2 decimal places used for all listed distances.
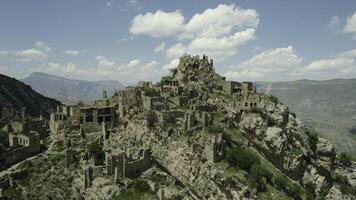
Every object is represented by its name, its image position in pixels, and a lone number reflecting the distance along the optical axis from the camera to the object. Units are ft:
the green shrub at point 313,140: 353.92
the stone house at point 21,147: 244.63
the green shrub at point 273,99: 359.07
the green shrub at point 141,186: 215.72
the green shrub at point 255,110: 321.19
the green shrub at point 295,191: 281.13
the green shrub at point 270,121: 320.54
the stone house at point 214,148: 253.44
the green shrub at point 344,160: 378.73
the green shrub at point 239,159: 261.85
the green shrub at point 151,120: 267.61
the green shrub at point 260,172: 264.11
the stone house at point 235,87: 363.35
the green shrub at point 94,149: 234.23
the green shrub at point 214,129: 272.92
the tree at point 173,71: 410.23
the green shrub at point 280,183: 276.00
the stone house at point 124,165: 219.00
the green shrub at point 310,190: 295.81
